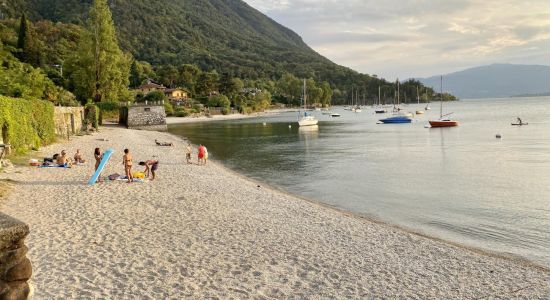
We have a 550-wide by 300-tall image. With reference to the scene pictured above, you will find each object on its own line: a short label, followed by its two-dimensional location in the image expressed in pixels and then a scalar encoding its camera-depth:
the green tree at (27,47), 86.38
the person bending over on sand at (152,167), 20.38
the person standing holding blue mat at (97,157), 20.33
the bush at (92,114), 52.89
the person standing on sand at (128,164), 18.89
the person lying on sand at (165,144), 39.90
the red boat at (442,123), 73.47
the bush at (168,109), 104.24
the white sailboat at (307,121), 82.79
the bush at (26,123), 23.03
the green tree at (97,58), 66.19
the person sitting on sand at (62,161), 22.80
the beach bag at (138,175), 20.11
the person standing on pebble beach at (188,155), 28.67
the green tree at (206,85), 142.88
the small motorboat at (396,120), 93.24
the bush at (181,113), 108.44
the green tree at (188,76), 145.25
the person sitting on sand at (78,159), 24.50
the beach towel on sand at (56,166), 22.39
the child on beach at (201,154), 28.62
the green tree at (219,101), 131.49
